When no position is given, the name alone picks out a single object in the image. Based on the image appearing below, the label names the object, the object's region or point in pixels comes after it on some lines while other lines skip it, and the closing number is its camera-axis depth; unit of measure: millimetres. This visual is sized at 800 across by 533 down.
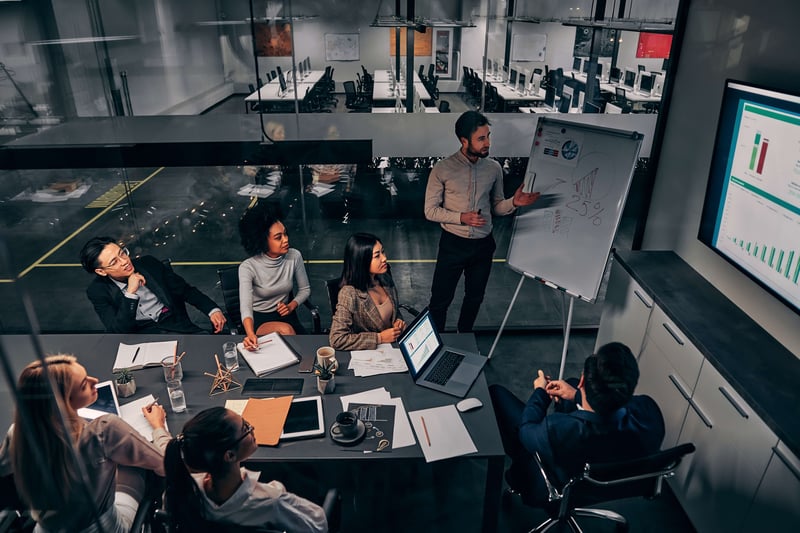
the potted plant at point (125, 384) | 2607
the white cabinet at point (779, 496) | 2129
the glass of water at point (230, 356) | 2803
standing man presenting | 3695
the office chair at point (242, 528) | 1898
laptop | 2754
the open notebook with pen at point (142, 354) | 2820
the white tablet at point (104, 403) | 2480
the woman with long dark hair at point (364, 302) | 2984
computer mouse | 2572
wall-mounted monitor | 2496
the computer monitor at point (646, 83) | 9670
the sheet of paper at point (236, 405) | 2543
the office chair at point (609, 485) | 2172
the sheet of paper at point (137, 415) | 2428
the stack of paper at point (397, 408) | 2408
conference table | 2344
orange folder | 2398
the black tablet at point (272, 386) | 2676
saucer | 2381
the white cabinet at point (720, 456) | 2373
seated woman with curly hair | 3412
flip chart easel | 3445
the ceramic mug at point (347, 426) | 2398
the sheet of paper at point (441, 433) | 2352
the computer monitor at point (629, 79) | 10641
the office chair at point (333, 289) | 3377
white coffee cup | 2719
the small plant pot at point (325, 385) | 2658
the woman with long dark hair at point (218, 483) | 1836
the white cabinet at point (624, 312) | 3367
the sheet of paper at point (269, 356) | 2826
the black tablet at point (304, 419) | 2422
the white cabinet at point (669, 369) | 2873
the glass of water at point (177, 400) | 2525
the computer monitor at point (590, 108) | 5309
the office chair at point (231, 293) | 3670
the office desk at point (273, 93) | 4344
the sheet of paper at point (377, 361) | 2824
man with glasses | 3265
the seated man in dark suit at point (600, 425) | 2176
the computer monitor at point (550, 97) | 6405
